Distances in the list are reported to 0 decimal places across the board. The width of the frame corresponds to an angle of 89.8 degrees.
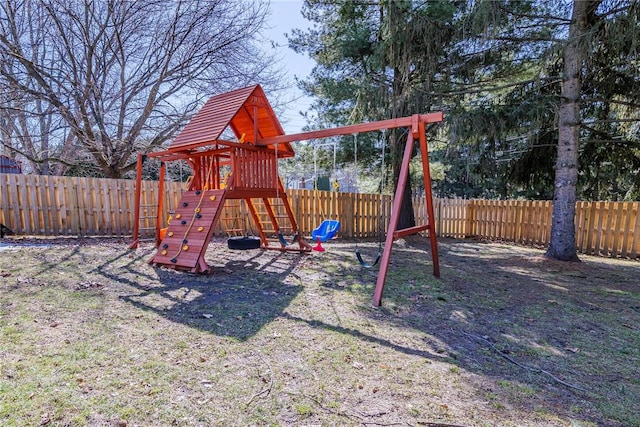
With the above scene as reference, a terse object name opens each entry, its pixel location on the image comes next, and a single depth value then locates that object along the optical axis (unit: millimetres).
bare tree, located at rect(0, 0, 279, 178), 7930
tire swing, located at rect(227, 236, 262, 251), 6285
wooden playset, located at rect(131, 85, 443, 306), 4531
